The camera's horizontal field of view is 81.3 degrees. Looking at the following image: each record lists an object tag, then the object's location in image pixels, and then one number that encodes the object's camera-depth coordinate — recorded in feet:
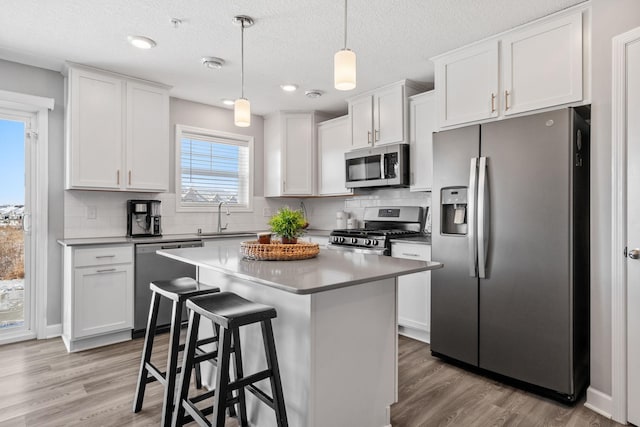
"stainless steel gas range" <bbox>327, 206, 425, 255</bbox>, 11.43
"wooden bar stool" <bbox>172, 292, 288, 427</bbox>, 5.08
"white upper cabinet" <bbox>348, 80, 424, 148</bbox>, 12.02
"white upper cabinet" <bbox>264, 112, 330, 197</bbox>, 15.39
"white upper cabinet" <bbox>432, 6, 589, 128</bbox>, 7.62
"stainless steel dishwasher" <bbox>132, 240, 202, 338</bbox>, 11.10
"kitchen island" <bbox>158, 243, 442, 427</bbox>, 5.37
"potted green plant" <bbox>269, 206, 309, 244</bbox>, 6.85
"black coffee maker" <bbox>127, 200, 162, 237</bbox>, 12.17
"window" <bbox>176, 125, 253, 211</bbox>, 14.26
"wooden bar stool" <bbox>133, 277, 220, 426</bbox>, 6.25
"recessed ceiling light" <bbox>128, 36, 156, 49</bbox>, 9.00
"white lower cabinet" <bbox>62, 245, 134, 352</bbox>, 10.11
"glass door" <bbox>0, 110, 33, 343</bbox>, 10.74
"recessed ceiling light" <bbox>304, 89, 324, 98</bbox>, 13.14
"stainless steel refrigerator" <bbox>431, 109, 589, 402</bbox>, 7.18
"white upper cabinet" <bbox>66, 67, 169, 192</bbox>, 10.70
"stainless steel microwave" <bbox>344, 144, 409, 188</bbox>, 12.03
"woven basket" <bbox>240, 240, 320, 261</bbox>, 6.51
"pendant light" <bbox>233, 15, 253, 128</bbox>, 7.68
